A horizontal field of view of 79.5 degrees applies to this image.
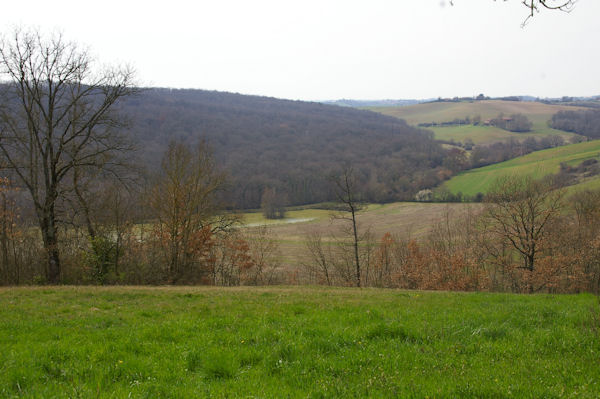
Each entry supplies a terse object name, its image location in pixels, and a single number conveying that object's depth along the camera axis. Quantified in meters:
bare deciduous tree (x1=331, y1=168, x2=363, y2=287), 37.78
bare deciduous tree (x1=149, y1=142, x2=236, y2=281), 30.53
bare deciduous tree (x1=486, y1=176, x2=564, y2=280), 33.38
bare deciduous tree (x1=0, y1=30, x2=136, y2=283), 22.59
